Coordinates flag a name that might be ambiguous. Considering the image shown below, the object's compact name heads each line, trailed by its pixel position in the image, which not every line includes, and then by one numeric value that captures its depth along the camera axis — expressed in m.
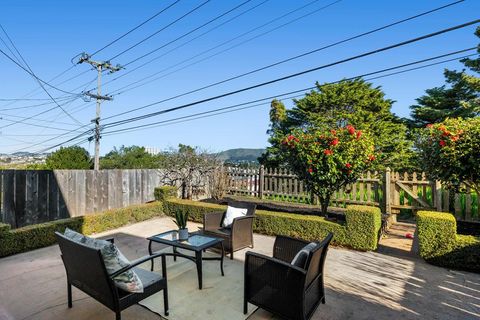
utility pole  14.32
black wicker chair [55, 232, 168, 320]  2.19
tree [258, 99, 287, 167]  17.17
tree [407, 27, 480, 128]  12.50
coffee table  3.25
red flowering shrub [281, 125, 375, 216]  5.42
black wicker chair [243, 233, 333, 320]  2.30
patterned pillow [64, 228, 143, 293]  2.25
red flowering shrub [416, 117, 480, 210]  4.39
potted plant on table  3.69
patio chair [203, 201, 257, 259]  4.31
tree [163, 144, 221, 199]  9.23
